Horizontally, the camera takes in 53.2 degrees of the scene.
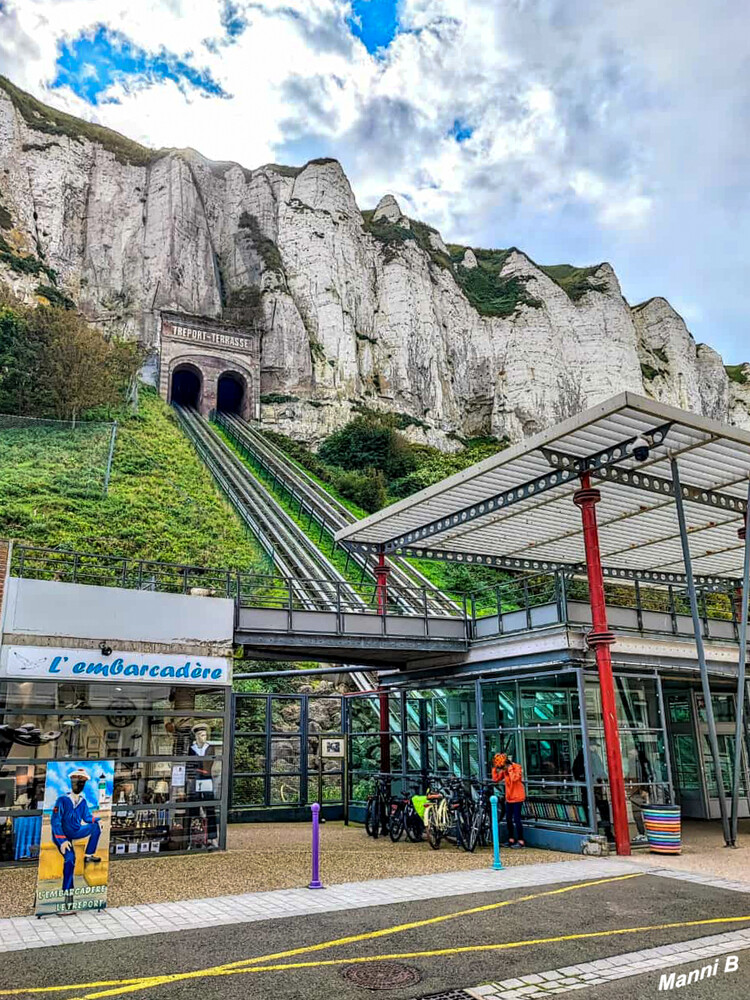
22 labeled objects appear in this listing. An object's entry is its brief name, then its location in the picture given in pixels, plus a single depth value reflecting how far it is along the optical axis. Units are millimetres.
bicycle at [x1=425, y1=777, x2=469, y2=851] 13398
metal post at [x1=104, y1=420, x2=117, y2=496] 35944
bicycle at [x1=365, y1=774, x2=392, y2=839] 15188
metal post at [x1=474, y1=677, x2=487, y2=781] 14594
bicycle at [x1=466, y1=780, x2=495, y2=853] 13430
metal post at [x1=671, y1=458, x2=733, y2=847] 13156
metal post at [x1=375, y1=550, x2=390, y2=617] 17938
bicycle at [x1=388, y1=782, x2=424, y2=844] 14422
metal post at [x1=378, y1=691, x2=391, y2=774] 17188
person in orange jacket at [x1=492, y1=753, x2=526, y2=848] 13227
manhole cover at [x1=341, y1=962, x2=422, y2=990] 5621
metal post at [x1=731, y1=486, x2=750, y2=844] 12677
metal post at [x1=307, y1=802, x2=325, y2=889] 9547
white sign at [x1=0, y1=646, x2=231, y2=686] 11453
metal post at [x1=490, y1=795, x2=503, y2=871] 10891
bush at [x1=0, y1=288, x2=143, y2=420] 42844
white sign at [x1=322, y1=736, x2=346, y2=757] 17828
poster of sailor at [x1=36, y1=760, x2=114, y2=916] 7953
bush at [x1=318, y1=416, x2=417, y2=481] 55188
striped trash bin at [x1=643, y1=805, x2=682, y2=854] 12383
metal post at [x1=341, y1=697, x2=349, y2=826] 17844
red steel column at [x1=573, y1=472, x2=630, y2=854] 12500
